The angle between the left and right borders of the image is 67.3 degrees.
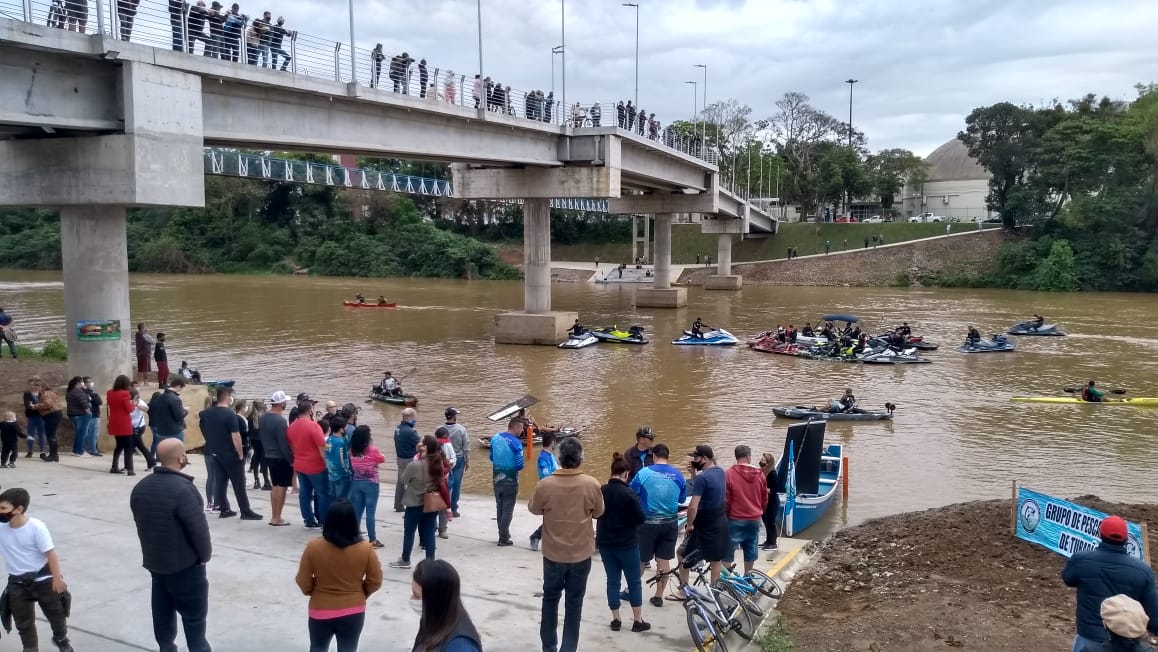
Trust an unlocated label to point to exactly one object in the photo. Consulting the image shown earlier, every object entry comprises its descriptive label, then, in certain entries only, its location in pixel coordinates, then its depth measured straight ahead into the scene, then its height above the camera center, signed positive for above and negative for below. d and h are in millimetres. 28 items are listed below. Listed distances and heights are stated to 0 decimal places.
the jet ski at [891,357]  30672 -3048
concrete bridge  16250 +3329
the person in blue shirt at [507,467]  9719 -2181
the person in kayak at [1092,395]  23078 -3291
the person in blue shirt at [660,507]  7746 -2117
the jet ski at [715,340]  34812 -2734
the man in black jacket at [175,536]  5879 -1773
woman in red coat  12125 -1981
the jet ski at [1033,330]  37625 -2552
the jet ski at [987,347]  32656 -2844
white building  94562 +9128
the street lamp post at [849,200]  92050 +7828
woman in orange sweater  5426 -1902
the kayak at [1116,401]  23078 -3484
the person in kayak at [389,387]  22875 -3029
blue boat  12453 -3191
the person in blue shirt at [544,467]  9773 -2197
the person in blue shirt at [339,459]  9274 -2010
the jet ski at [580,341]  34469 -2774
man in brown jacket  6727 -2037
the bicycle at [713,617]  6887 -2818
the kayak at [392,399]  22641 -3289
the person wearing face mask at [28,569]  6137 -2104
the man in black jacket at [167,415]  11055 -1802
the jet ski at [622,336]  35750 -2627
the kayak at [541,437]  17678 -3388
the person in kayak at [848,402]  21625 -3278
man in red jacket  8625 -2305
